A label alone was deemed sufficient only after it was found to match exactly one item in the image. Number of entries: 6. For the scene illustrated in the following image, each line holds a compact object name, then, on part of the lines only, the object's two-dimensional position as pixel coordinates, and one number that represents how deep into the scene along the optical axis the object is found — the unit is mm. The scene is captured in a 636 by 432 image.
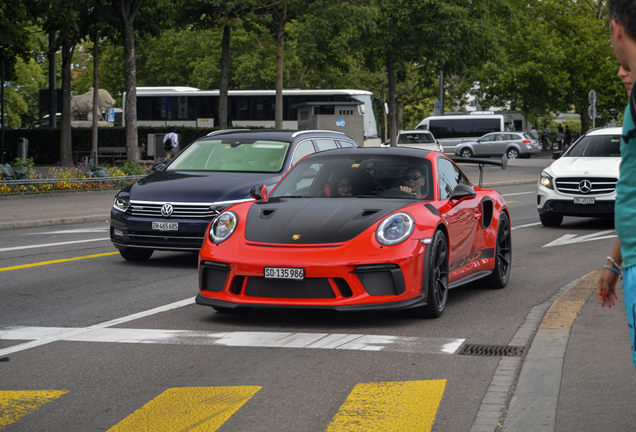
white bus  47781
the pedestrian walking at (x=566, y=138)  65688
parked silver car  55094
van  59688
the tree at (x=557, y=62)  59562
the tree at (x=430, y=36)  35656
